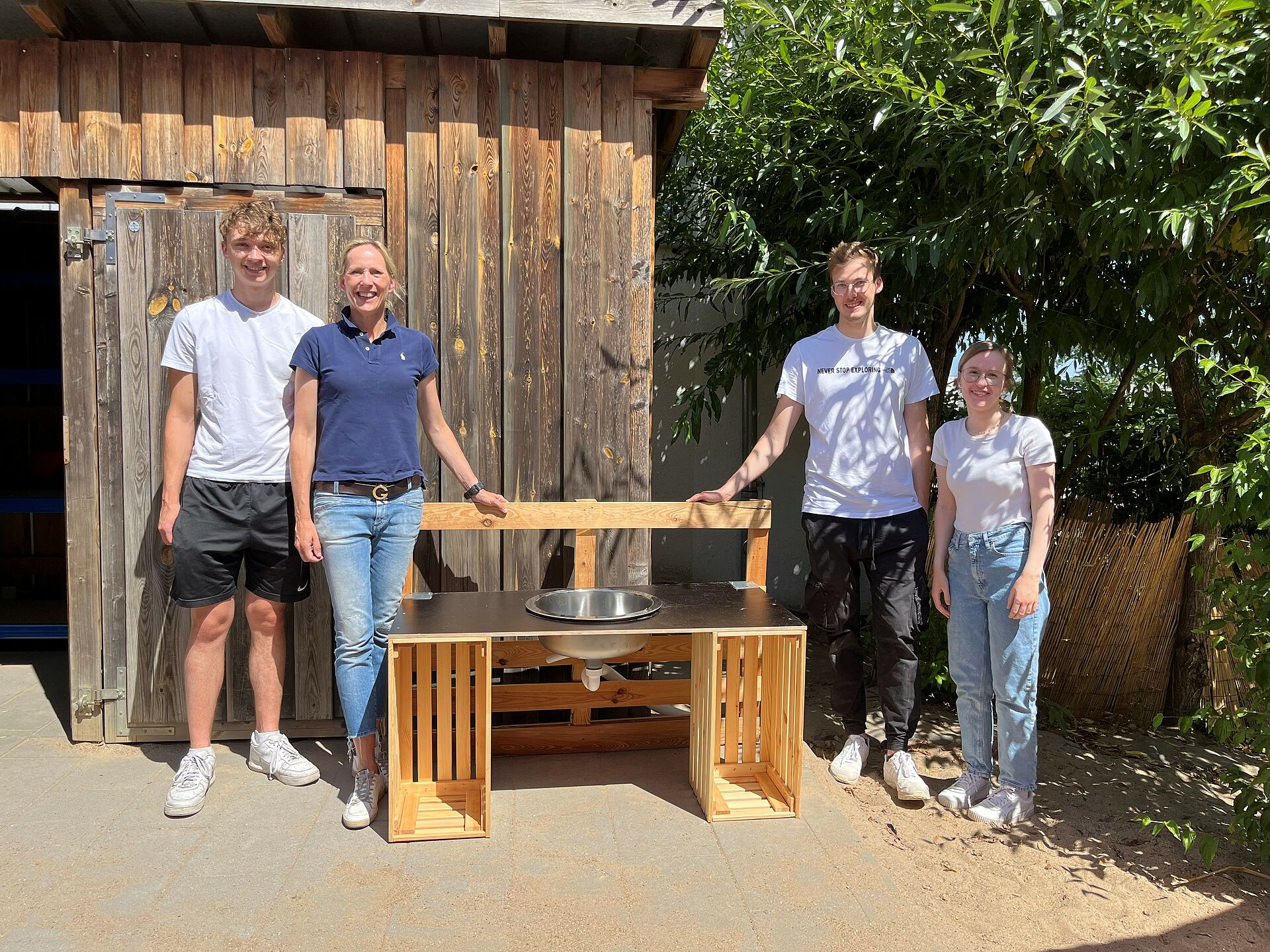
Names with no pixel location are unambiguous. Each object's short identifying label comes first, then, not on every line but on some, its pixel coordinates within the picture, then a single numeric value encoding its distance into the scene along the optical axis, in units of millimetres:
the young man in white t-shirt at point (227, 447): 3105
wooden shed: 3408
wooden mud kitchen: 2885
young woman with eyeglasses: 2924
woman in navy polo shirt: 2930
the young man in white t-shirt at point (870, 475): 3227
